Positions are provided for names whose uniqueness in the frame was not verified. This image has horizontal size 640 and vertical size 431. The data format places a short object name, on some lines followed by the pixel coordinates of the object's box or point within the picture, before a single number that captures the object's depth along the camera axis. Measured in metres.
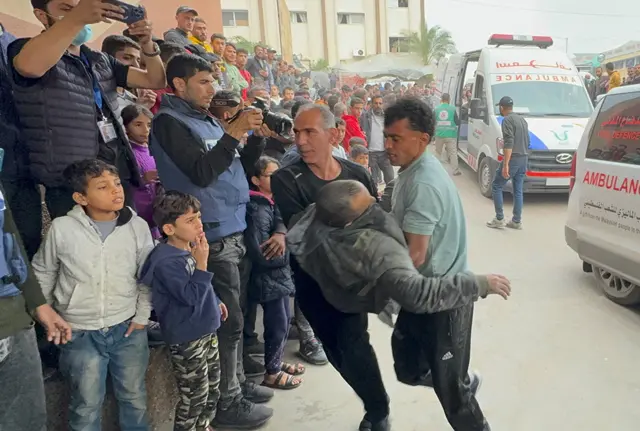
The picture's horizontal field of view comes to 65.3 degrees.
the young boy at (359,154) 5.45
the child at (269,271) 3.04
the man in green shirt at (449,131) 10.30
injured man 1.82
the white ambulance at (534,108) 7.45
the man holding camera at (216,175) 2.37
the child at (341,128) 3.84
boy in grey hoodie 2.07
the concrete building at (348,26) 39.28
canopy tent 31.08
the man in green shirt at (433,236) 2.07
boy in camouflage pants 2.20
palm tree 39.00
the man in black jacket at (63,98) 1.90
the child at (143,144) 2.96
